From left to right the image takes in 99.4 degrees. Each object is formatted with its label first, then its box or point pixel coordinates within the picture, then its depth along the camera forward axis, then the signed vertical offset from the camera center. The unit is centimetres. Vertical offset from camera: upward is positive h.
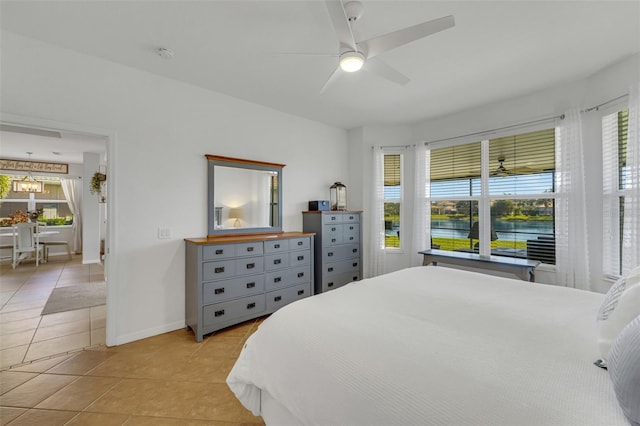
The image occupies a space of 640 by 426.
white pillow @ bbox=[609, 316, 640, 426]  70 -43
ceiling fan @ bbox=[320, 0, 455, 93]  153 +110
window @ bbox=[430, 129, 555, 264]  325 +25
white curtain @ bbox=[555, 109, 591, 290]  284 +6
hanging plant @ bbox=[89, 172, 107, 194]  466 +58
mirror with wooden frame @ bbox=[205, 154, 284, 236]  318 +23
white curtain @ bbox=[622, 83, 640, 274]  230 +19
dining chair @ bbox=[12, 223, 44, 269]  555 -53
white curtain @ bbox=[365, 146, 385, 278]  435 -10
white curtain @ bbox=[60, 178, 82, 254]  715 +22
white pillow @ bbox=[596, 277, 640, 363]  98 -38
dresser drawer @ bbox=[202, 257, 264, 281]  271 -57
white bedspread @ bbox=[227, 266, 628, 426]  79 -54
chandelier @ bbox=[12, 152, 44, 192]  649 +72
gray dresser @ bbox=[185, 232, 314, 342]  270 -69
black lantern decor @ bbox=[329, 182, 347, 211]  439 +30
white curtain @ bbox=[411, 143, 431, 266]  412 +11
